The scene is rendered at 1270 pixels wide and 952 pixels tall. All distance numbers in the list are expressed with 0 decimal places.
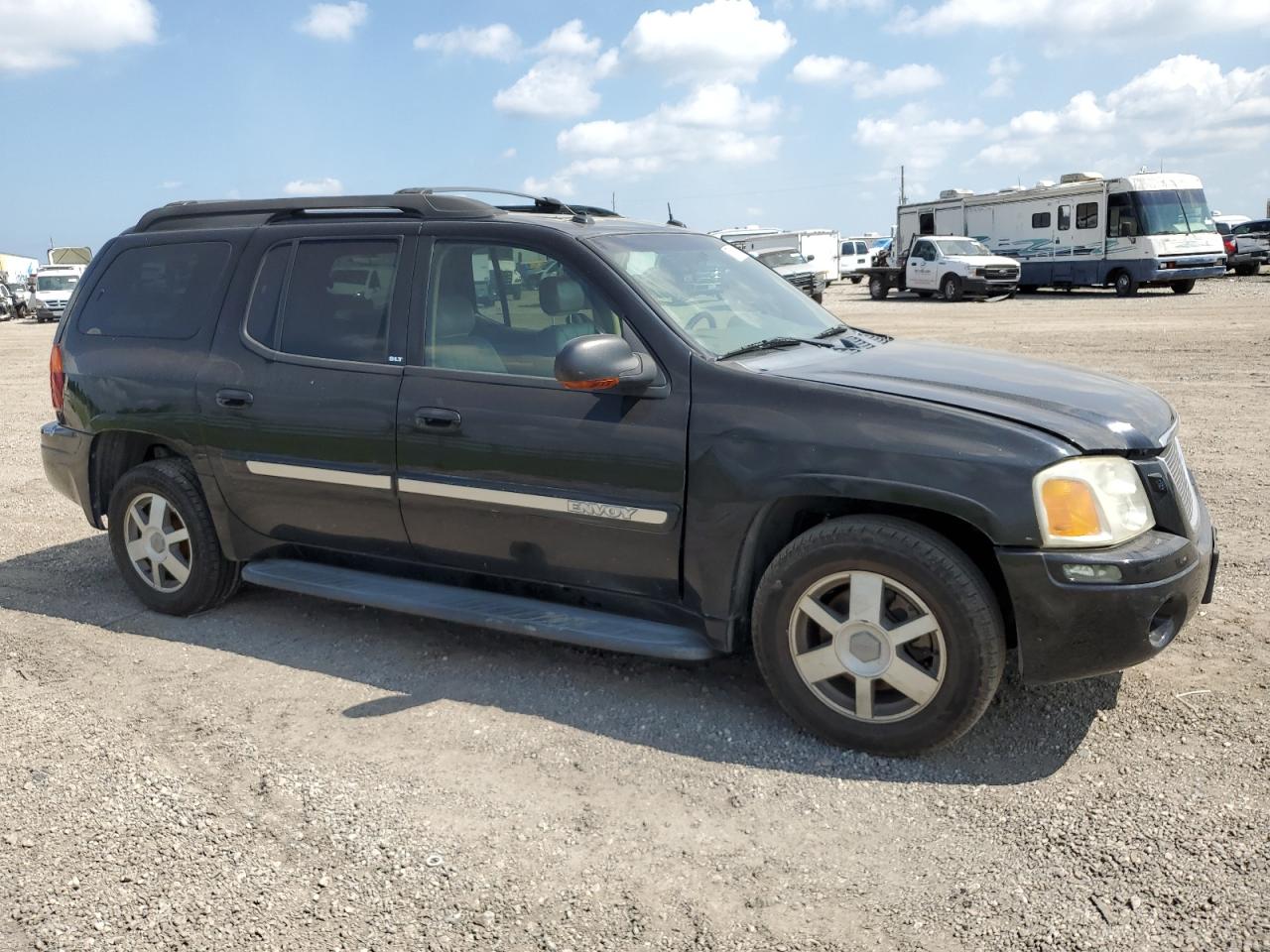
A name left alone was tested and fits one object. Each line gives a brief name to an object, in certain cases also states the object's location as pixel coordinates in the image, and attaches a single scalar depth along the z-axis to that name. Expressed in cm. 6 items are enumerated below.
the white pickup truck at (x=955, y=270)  2875
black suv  340
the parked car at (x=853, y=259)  4909
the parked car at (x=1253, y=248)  3331
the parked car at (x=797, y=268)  2700
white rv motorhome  2644
